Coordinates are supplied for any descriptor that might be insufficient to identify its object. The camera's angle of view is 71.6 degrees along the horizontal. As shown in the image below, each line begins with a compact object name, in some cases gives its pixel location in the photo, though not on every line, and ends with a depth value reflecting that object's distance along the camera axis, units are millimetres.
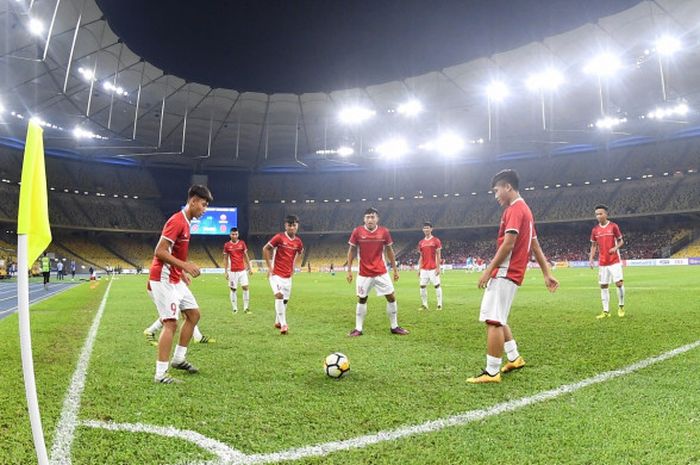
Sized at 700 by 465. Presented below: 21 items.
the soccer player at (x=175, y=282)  5613
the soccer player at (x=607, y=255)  11070
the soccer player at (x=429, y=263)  14141
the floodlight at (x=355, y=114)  45500
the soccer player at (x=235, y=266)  14388
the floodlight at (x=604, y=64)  34062
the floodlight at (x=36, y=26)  24714
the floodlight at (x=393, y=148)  55125
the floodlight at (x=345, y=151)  57250
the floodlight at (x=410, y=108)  44156
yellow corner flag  2139
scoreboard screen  54812
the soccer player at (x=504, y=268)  5418
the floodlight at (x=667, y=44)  30953
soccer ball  5660
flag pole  2090
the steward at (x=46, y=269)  27609
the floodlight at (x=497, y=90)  39056
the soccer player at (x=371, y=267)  9242
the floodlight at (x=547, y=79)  36625
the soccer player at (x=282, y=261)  9992
